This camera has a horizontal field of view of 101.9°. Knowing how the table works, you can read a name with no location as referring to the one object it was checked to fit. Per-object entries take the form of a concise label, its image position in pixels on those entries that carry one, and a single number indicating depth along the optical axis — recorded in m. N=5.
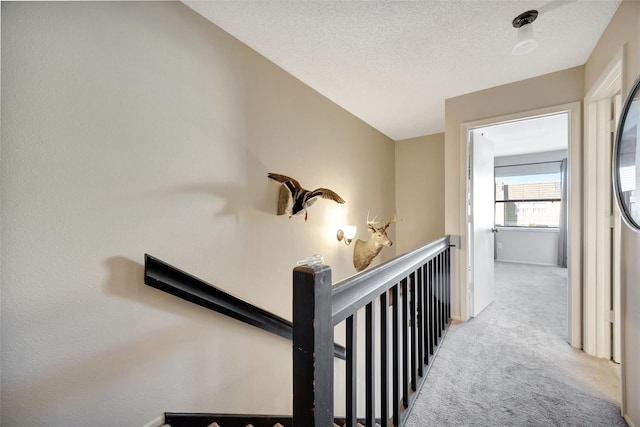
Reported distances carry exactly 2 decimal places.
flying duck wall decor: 2.16
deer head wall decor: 3.02
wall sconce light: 2.95
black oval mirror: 1.26
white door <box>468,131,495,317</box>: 2.71
